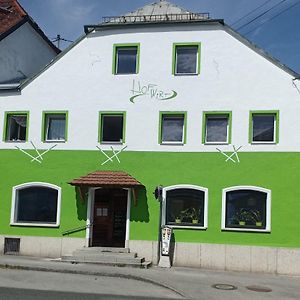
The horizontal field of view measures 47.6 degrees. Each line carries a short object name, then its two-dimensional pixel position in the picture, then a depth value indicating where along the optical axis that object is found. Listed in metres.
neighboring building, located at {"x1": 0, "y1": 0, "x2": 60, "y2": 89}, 15.52
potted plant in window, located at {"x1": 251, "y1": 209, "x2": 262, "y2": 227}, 12.51
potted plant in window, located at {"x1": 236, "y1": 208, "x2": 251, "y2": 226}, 12.61
